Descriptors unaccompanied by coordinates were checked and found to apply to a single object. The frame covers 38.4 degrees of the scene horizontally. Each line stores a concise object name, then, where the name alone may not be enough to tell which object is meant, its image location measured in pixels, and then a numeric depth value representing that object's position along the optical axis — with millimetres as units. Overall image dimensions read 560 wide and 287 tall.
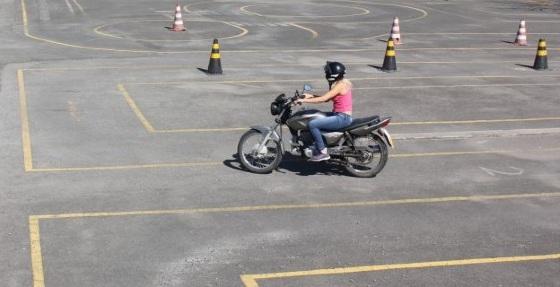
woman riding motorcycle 12086
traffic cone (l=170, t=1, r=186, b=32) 28703
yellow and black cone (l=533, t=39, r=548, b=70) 23031
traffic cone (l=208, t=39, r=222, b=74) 20492
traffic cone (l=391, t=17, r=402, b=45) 27812
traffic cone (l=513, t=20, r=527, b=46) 28375
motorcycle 12172
